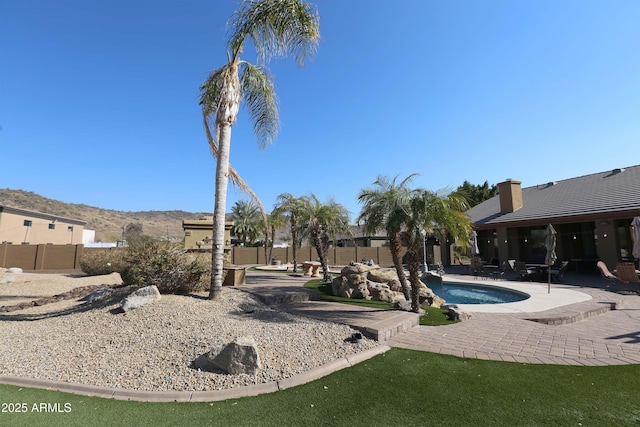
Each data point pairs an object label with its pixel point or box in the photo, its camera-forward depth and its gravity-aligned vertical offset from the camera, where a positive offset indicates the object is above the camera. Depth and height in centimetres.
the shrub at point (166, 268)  844 -51
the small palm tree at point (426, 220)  776 +74
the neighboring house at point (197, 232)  1271 +71
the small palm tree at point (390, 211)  794 +104
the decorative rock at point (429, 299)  984 -153
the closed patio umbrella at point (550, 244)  1249 +24
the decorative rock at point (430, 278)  1486 -134
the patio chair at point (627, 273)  1198 -88
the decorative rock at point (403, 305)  815 -143
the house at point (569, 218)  1609 +177
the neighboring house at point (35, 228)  2842 +210
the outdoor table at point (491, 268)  1976 -119
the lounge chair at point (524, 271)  1590 -108
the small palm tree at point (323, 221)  1476 +138
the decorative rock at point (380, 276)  1155 -98
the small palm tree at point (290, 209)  1764 +230
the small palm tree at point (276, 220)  1914 +187
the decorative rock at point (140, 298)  665 -107
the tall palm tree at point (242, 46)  816 +555
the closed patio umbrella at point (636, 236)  1180 +53
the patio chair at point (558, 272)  1507 -104
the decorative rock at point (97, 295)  917 -138
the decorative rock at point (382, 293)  979 -137
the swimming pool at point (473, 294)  1245 -188
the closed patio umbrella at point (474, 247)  1877 +17
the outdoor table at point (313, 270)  1747 -115
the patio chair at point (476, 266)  1863 -100
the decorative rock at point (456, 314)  761 -156
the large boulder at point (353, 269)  1055 -68
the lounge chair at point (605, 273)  1309 -97
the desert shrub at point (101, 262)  1855 -76
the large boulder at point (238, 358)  438 -152
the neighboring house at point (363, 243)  3807 +91
